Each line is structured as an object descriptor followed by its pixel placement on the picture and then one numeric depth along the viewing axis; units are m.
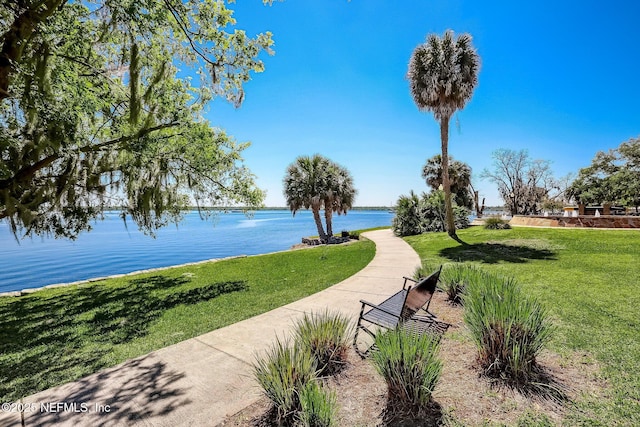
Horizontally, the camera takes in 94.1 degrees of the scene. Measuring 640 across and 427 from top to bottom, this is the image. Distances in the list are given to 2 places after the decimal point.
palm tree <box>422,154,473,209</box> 34.38
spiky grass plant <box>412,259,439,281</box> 6.28
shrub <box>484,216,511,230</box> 18.08
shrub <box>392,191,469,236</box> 19.91
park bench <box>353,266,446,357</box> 3.51
